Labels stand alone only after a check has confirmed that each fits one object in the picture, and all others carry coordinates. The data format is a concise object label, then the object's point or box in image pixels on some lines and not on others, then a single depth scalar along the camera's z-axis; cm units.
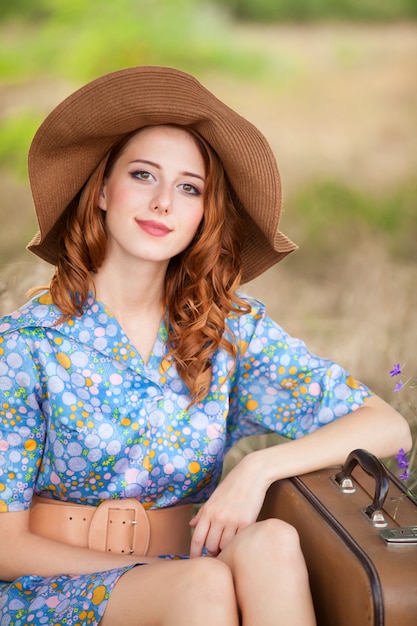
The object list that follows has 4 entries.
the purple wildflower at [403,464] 440
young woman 434
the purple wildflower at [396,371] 434
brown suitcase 358
